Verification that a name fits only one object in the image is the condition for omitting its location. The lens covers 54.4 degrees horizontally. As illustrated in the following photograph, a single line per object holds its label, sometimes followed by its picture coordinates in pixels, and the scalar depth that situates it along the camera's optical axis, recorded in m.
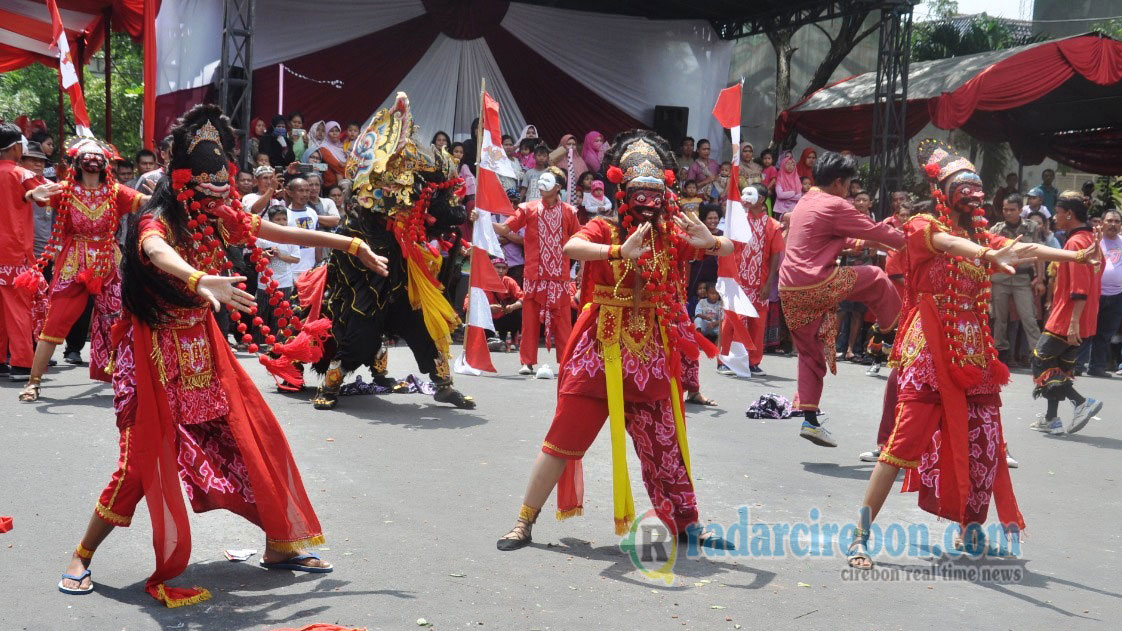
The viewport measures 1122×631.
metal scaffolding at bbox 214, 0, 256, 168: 12.59
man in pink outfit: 6.95
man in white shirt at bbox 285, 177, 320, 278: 10.91
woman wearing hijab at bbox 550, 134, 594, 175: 13.72
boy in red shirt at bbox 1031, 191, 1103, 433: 8.59
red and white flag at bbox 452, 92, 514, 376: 8.98
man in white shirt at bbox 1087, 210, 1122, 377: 11.89
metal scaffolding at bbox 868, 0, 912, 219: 15.50
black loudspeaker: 18.30
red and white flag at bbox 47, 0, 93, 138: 9.40
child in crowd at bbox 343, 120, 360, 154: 13.84
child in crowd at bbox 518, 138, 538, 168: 14.76
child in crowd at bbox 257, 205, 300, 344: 11.24
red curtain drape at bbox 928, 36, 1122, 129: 15.29
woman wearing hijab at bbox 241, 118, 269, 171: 12.73
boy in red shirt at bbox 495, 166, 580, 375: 10.19
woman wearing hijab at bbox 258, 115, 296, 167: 13.57
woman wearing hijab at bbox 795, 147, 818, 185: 16.72
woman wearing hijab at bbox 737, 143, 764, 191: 15.53
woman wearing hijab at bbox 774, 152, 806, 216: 15.68
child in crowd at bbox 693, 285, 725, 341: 12.83
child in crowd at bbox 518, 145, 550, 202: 14.13
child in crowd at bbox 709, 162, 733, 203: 15.37
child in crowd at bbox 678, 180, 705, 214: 13.30
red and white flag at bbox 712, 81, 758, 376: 6.92
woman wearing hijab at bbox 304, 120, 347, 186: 13.62
